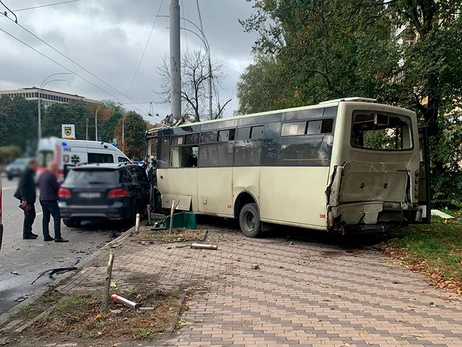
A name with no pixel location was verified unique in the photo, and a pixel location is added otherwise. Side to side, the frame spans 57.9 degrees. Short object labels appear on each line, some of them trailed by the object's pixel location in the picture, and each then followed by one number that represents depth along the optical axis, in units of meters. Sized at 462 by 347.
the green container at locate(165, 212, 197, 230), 11.22
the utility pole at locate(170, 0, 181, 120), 14.38
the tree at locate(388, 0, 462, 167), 12.09
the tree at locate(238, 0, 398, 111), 13.33
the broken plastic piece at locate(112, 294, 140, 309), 5.08
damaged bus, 8.16
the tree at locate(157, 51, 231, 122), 25.78
